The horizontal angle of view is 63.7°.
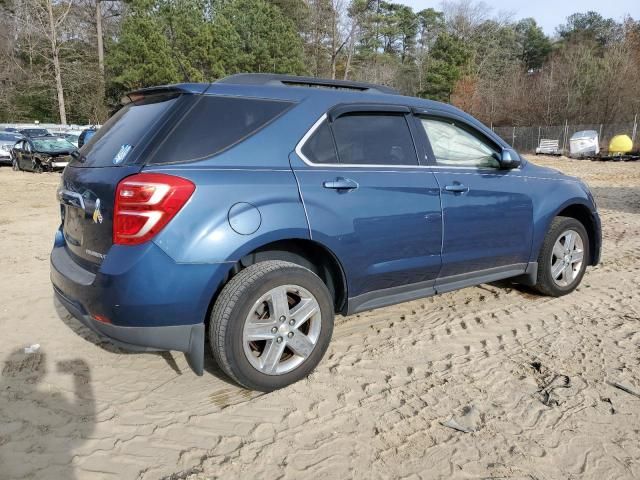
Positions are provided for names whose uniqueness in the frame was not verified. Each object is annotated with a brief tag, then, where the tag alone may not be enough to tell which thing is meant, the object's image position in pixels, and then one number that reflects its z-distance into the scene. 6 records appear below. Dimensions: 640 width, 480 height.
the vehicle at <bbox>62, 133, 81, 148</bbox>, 19.29
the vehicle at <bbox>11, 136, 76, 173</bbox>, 17.69
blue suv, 2.71
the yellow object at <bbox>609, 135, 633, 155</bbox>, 26.38
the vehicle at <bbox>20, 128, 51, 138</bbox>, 27.59
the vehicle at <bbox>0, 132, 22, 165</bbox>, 21.88
